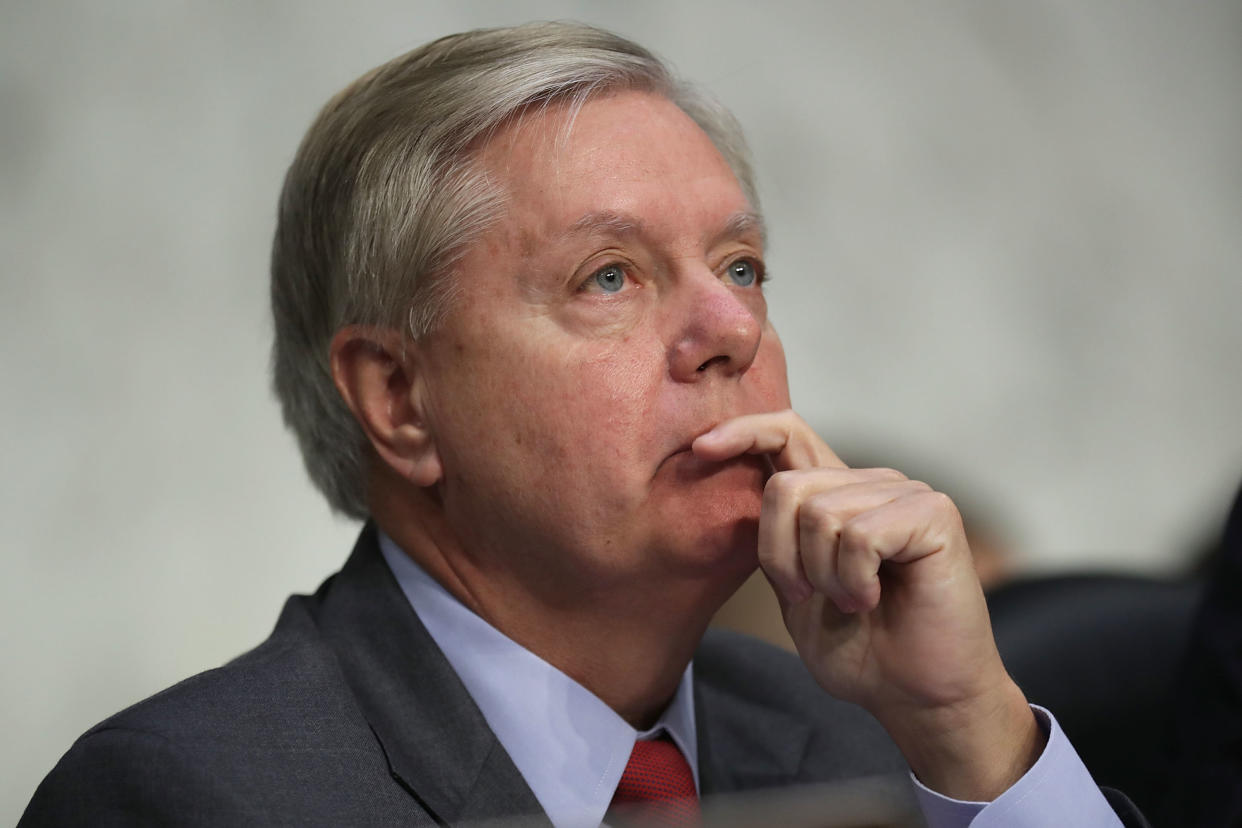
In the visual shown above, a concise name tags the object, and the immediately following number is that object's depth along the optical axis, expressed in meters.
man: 3.10
